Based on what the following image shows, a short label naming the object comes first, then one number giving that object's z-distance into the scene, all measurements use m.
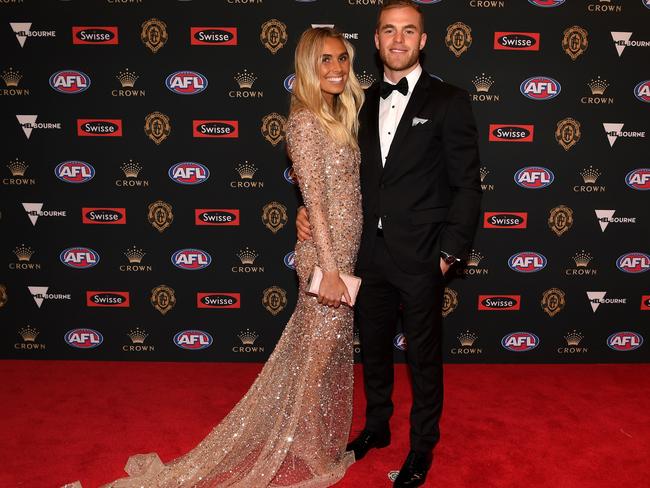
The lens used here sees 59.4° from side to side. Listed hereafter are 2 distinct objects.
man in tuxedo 2.42
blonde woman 2.46
